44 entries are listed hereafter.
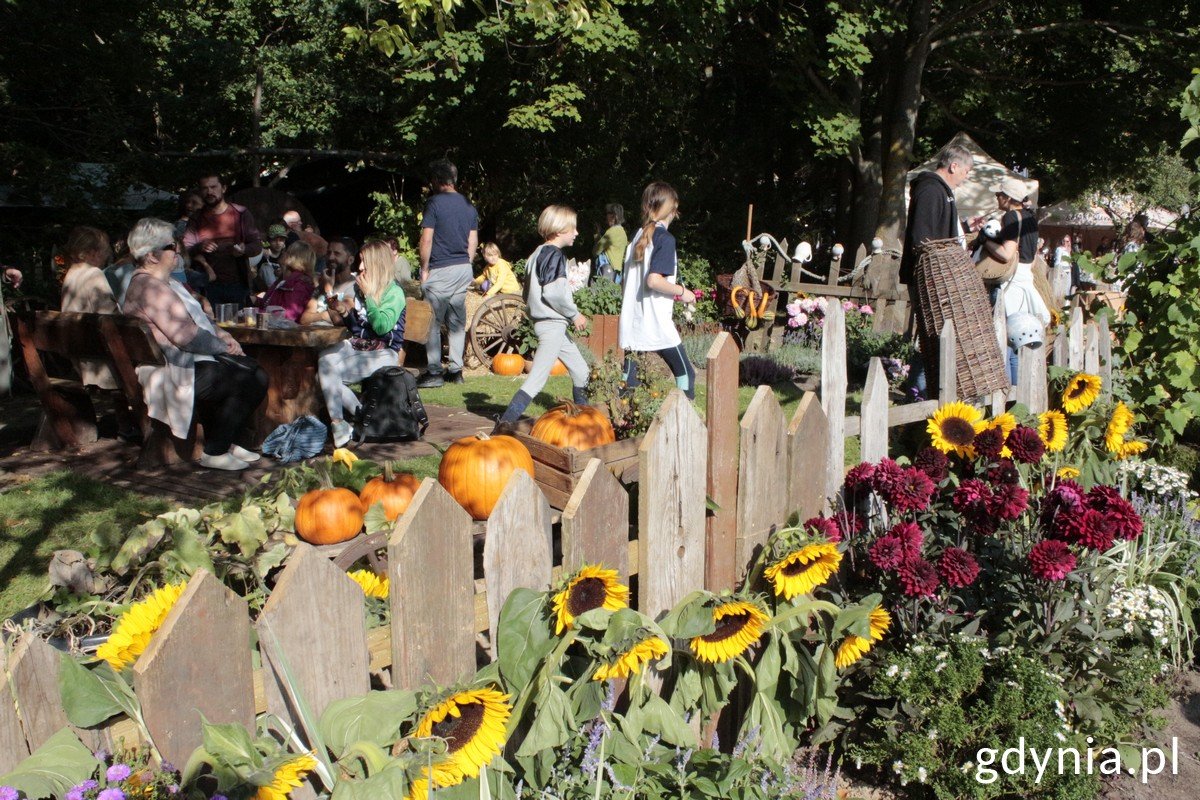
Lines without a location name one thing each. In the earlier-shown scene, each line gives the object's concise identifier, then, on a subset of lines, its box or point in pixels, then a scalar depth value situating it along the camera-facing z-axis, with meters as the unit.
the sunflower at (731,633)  2.55
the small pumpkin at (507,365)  10.07
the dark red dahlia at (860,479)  3.32
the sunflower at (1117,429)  5.00
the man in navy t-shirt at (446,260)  8.80
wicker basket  5.48
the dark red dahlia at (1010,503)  3.00
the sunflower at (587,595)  2.38
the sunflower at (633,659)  2.30
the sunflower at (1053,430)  4.40
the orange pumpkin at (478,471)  3.95
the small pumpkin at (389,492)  3.69
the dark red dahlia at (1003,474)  3.30
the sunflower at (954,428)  3.68
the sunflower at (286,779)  1.79
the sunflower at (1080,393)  5.33
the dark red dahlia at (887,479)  3.18
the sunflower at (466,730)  2.03
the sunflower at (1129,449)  5.08
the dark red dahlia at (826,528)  3.10
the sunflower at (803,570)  2.78
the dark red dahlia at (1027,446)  3.56
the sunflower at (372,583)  2.65
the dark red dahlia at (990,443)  3.46
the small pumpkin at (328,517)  3.47
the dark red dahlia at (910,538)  2.94
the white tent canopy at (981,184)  17.47
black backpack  6.53
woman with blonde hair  6.51
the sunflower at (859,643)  2.84
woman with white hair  5.70
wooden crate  3.88
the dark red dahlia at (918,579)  2.85
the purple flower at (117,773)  1.73
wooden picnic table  6.43
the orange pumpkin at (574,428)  4.26
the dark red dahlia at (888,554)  2.90
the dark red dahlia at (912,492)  3.16
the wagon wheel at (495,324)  10.15
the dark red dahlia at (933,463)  3.38
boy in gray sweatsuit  6.54
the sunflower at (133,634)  1.98
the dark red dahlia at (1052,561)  2.88
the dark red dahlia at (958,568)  2.86
